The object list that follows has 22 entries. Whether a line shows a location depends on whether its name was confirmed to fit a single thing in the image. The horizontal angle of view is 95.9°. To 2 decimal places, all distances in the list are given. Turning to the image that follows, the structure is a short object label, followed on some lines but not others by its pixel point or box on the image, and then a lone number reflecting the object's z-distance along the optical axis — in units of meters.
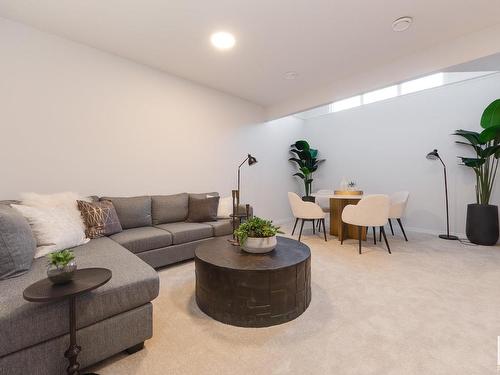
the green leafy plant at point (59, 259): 1.08
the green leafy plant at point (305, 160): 5.40
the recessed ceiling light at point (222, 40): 2.51
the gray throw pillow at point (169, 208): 3.12
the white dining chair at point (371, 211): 3.07
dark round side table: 0.98
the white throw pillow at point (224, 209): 3.54
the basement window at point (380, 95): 4.66
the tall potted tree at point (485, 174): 3.33
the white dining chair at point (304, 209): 3.68
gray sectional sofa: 1.05
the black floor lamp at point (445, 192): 3.86
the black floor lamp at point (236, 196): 2.25
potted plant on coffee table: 1.92
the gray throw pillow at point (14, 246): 1.32
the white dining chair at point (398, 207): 3.62
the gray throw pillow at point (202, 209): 3.26
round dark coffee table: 1.62
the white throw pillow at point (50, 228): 1.75
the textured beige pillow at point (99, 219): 2.36
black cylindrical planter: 3.40
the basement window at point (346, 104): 5.23
